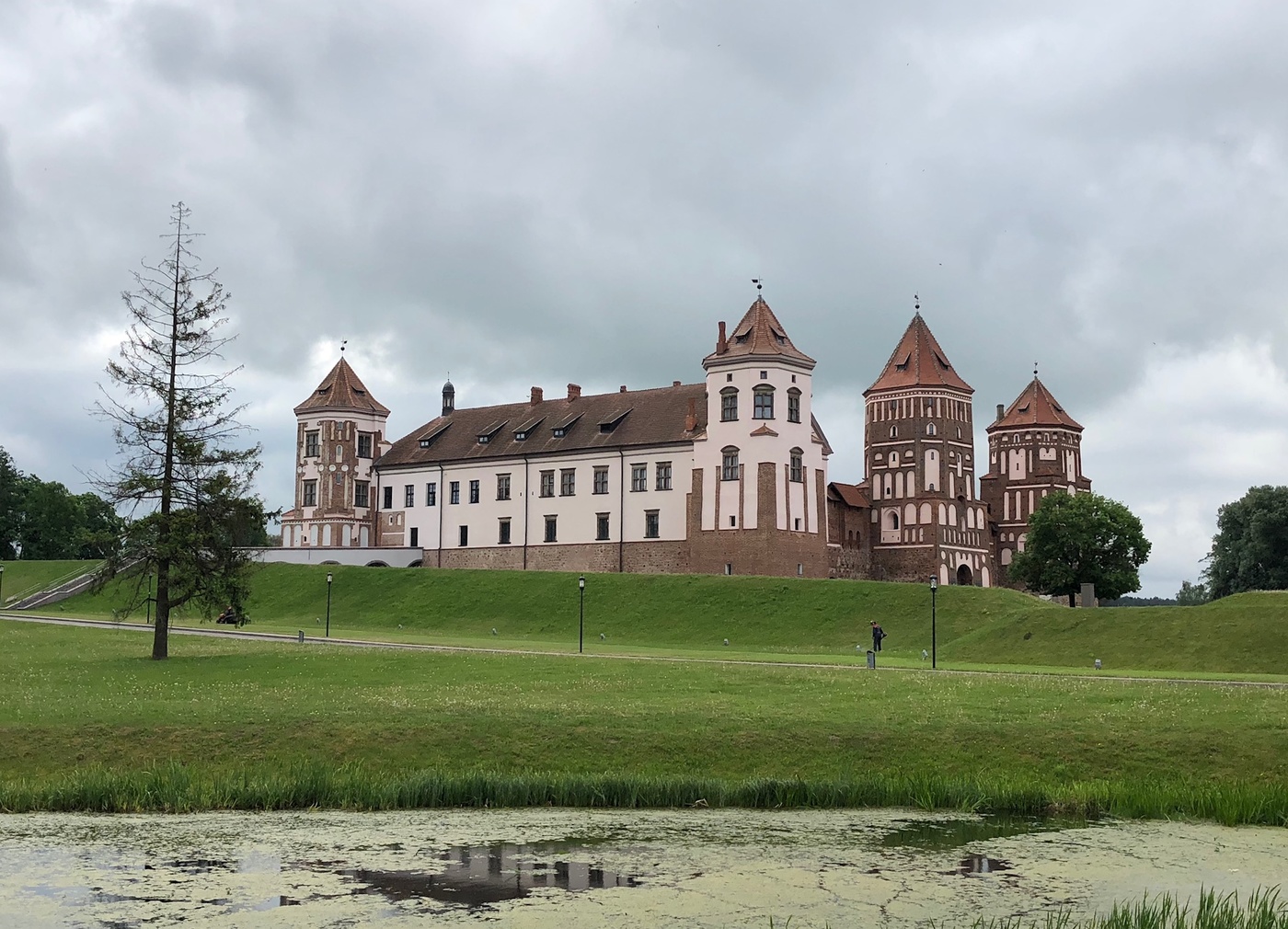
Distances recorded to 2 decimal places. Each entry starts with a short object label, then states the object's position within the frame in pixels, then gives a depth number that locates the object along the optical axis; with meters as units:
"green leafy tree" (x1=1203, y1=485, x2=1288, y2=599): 92.56
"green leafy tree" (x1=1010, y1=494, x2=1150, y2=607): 91.44
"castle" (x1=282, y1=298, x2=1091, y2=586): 73.56
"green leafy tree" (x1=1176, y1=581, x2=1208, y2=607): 161.50
